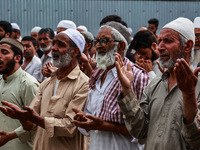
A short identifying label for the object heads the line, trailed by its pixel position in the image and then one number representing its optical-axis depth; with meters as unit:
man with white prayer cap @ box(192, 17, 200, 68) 4.69
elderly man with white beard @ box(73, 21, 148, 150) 3.91
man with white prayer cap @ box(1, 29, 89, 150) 4.26
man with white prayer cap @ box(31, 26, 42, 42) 11.51
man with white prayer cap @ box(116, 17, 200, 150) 3.16
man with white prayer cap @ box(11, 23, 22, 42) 10.94
